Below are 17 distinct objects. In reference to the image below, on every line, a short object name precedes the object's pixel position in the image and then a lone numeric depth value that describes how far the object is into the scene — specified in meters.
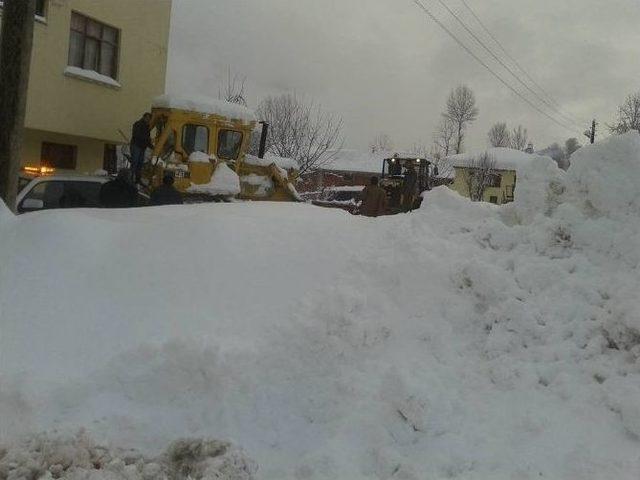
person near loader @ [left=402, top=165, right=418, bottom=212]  19.70
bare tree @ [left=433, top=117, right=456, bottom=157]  59.53
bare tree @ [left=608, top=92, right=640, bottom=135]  47.62
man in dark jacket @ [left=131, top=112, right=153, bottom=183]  12.05
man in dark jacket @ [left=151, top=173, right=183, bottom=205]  10.04
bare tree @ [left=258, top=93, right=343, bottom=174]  31.92
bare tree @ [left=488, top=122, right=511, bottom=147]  72.12
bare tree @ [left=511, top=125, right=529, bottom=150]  72.88
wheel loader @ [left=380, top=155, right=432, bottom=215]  19.86
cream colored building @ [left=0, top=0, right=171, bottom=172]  14.04
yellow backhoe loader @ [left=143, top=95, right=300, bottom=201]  11.97
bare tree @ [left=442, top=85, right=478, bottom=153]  62.08
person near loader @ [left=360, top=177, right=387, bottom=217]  13.17
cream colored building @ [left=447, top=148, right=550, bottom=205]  43.00
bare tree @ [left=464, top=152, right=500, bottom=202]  41.50
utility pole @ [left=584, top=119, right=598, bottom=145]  44.53
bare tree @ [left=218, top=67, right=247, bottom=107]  29.91
